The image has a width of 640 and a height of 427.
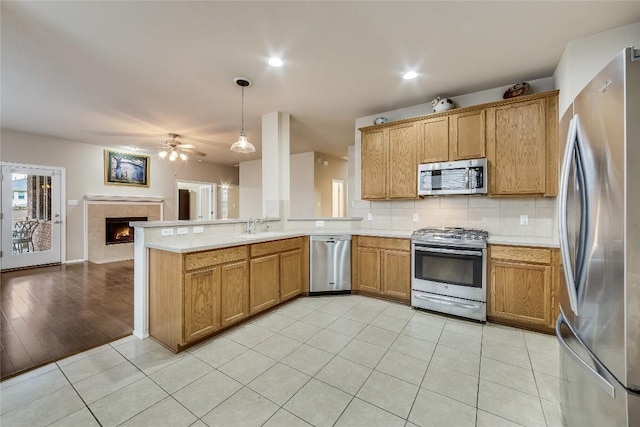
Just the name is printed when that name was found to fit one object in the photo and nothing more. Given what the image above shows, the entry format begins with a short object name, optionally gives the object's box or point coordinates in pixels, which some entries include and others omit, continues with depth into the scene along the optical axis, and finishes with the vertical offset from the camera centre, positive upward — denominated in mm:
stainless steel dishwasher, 3738 -718
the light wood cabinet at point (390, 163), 3572 +704
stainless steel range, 2889 -666
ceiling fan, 5023 +1246
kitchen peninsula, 2320 -594
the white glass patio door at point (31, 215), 5031 -28
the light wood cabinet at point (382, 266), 3416 -712
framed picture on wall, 6281 +1091
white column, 4012 +738
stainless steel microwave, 3057 +424
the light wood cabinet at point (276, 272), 2979 -716
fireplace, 6207 -416
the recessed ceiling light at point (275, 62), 2672 +1535
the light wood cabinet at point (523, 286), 2611 -744
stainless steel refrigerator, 941 -139
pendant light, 3234 +853
